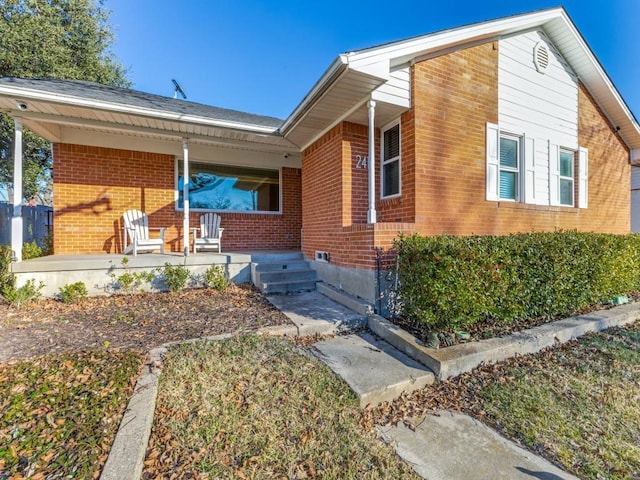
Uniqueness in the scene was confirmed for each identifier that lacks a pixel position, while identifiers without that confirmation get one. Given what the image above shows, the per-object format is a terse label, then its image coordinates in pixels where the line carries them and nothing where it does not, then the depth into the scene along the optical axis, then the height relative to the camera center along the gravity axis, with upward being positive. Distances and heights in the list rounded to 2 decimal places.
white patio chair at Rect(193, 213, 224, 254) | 7.09 +0.22
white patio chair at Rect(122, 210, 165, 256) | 6.11 +0.19
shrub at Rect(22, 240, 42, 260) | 5.82 -0.19
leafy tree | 10.38 +7.27
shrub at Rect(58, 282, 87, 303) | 4.79 -0.83
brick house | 4.93 +1.94
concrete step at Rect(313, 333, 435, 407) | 2.68 -1.31
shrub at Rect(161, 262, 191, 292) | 5.48 -0.68
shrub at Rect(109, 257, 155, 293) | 5.34 -0.71
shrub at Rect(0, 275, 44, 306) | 4.51 -0.79
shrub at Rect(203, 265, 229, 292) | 5.67 -0.74
